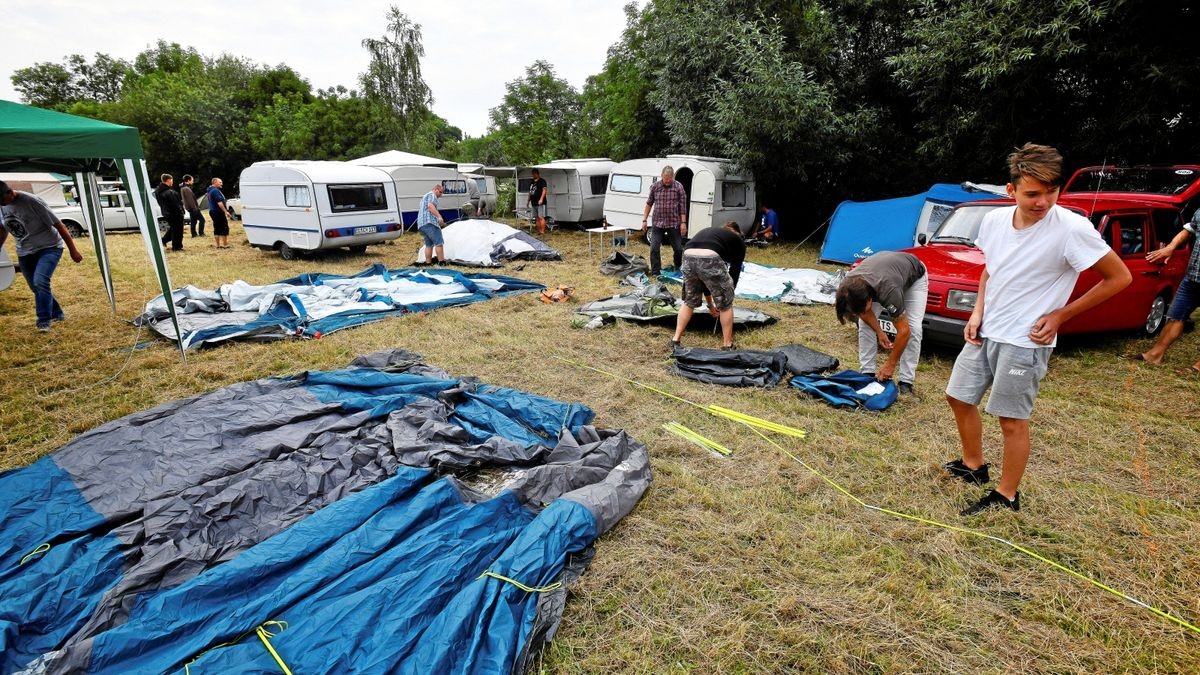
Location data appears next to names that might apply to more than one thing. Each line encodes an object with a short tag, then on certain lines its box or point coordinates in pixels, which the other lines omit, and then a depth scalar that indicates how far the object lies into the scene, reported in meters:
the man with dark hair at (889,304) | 4.55
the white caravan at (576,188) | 17.25
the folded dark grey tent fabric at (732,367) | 5.27
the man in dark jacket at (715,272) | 5.89
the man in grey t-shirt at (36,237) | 6.37
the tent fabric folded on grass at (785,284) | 8.77
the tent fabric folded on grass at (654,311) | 7.06
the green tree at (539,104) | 35.97
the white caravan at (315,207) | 11.62
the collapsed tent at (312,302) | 6.68
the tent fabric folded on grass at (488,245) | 12.17
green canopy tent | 4.20
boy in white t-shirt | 2.62
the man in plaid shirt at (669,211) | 10.17
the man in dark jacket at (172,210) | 13.13
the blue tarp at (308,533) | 2.18
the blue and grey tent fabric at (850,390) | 4.71
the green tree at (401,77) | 32.56
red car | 5.53
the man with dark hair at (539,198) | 17.12
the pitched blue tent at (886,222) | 9.90
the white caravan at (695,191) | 13.78
